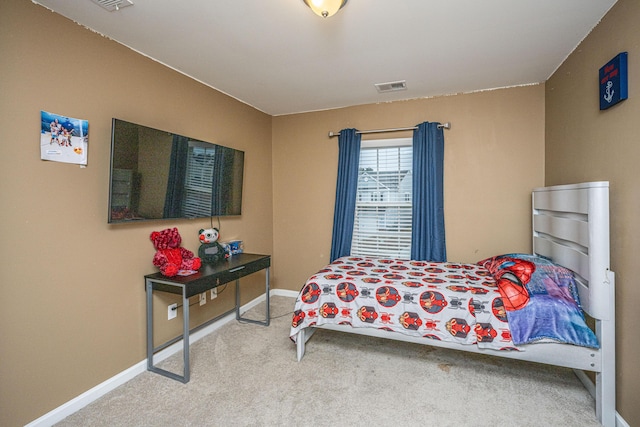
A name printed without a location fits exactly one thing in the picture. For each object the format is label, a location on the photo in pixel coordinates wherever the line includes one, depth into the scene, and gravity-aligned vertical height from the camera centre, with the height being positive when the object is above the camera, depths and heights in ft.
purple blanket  5.91 -1.68
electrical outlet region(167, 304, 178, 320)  8.36 -2.64
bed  5.64 -1.78
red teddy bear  7.55 -0.98
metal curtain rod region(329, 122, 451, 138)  10.67 +3.50
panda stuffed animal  9.09 -0.89
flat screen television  6.72 +1.13
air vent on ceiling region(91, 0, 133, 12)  5.60 +4.05
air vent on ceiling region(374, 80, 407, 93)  9.70 +4.51
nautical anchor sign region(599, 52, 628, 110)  5.48 +2.75
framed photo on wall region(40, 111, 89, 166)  5.75 +1.57
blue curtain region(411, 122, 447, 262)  10.64 +0.89
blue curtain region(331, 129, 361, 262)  11.83 +1.18
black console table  6.99 -1.64
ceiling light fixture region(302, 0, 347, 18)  5.13 +3.75
